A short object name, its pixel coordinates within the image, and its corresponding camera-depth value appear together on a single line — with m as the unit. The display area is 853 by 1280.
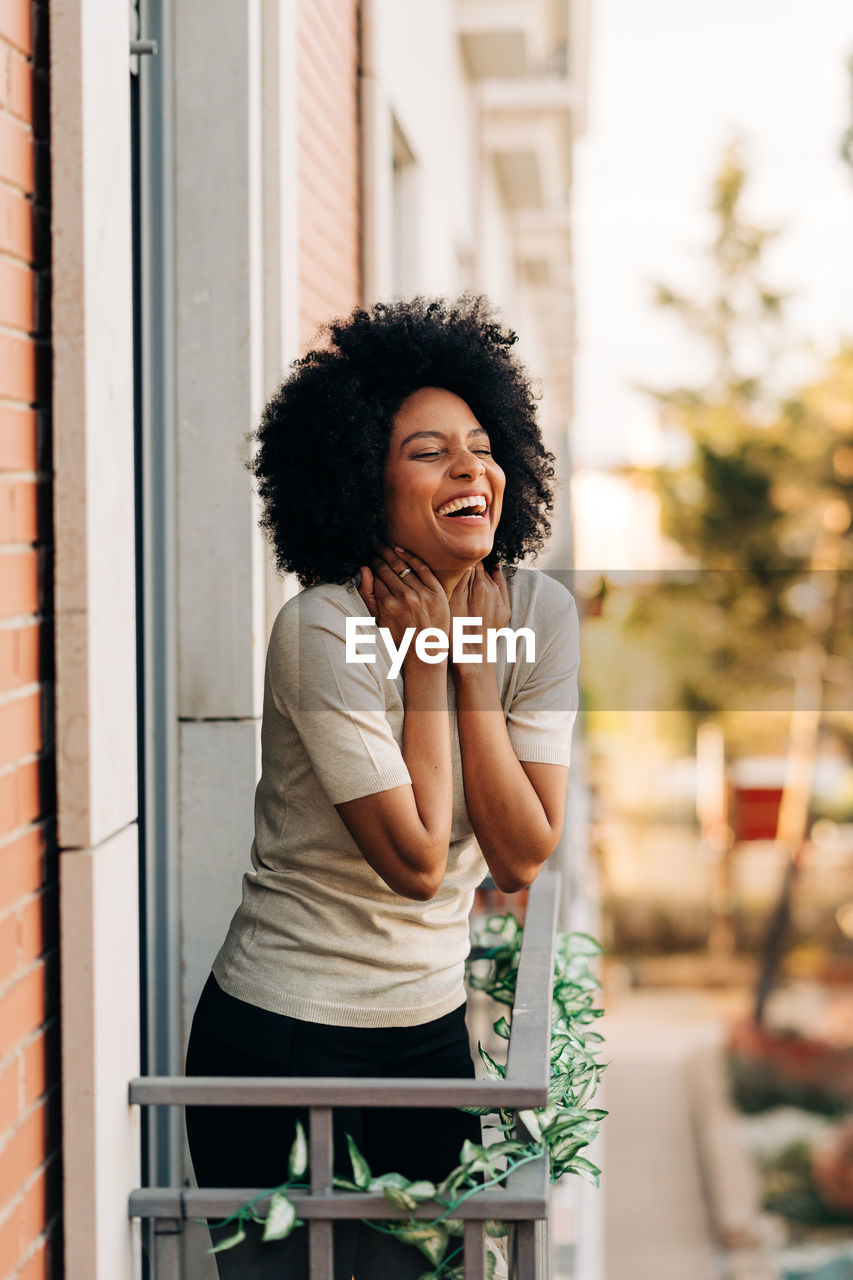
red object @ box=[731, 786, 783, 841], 29.94
